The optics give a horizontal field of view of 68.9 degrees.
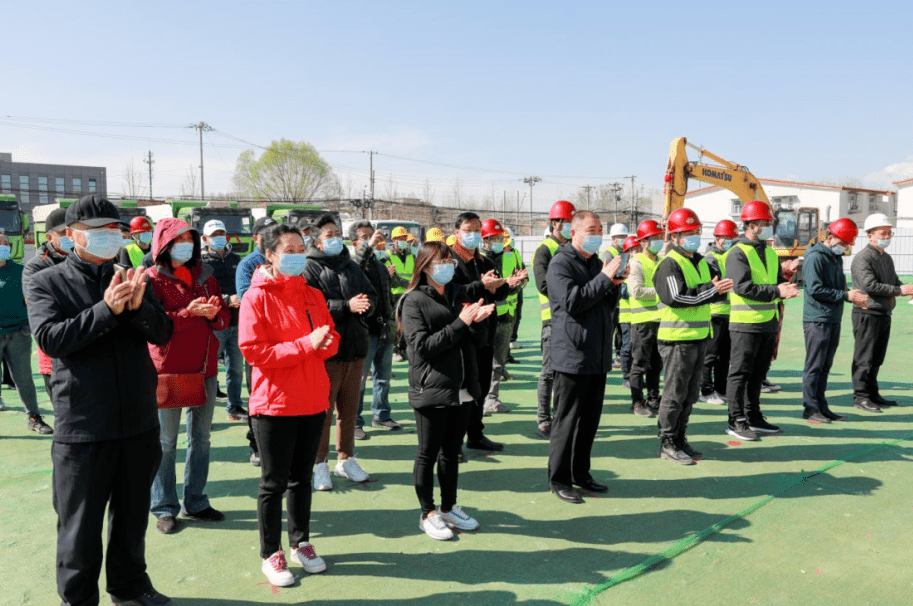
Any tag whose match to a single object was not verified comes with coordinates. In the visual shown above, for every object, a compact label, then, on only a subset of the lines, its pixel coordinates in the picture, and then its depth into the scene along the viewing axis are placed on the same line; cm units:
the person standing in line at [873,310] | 670
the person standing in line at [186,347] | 374
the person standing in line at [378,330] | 565
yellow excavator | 1614
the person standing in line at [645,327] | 677
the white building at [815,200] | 4053
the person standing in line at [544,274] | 592
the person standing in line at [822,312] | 638
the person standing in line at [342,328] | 464
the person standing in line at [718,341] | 717
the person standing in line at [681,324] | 507
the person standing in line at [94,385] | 266
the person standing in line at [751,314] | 573
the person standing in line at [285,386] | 321
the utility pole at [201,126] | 5672
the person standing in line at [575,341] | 431
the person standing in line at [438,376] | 370
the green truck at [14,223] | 1781
